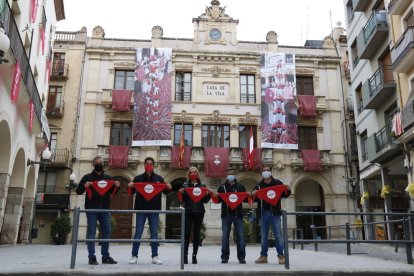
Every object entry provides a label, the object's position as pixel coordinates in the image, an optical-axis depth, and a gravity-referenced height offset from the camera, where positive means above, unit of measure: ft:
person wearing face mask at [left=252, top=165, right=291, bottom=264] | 27.37 +1.40
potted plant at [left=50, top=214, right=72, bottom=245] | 76.07 +0.78
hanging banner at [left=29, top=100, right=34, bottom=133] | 54.40 +15.81
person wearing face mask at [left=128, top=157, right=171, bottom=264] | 26.16 +1.80
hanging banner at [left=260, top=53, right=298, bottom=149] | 93.35 +30.63
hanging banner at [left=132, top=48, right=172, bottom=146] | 91.50 +30.43
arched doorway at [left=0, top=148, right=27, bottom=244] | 58.34 +4.44
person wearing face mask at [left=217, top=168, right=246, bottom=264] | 27.73 +1.11
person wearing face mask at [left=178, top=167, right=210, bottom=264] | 27.84 +1.56
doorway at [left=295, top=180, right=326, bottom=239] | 96.42 +9.17
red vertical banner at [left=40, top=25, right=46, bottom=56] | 64.52 +30.69
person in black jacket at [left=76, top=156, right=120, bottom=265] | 25.70 +1.82
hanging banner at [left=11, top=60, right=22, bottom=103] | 41.17 +15.02
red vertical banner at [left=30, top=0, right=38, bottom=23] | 54.24 +29.06
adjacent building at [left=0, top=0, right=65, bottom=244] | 42.55 +15.58
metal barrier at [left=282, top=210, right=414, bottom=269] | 24.44 +0.03
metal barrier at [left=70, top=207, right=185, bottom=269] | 22.52 +0.14
